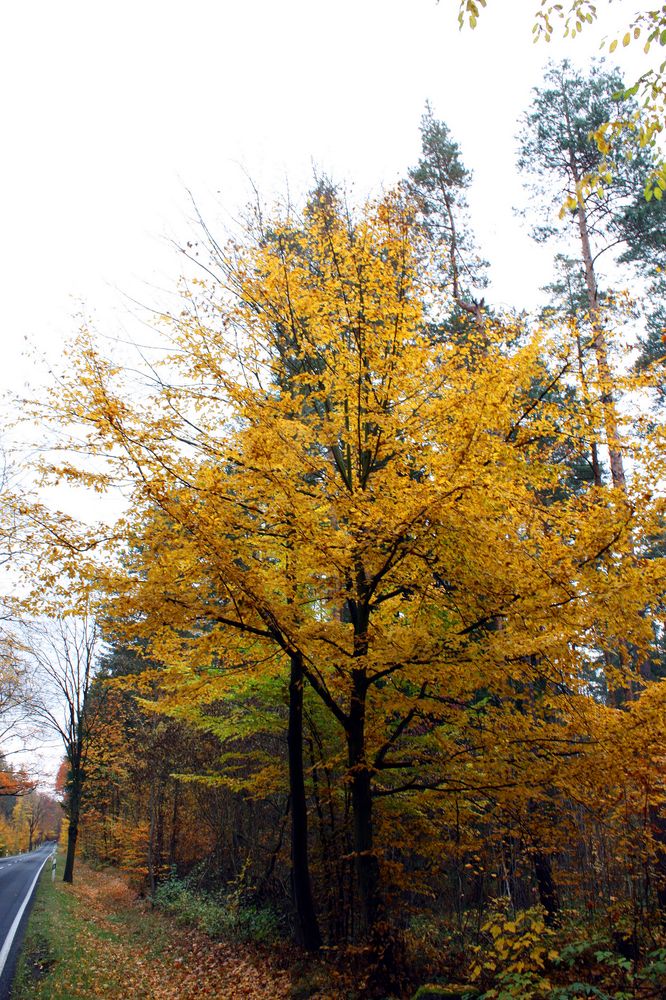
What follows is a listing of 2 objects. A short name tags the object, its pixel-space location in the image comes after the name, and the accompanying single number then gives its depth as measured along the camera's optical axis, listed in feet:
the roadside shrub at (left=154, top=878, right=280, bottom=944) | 33.27
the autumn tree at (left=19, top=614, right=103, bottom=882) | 68.44
